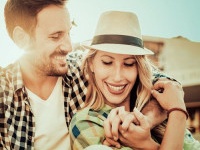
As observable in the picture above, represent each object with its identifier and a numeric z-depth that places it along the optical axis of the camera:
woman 1.81
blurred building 10.01
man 2.21
